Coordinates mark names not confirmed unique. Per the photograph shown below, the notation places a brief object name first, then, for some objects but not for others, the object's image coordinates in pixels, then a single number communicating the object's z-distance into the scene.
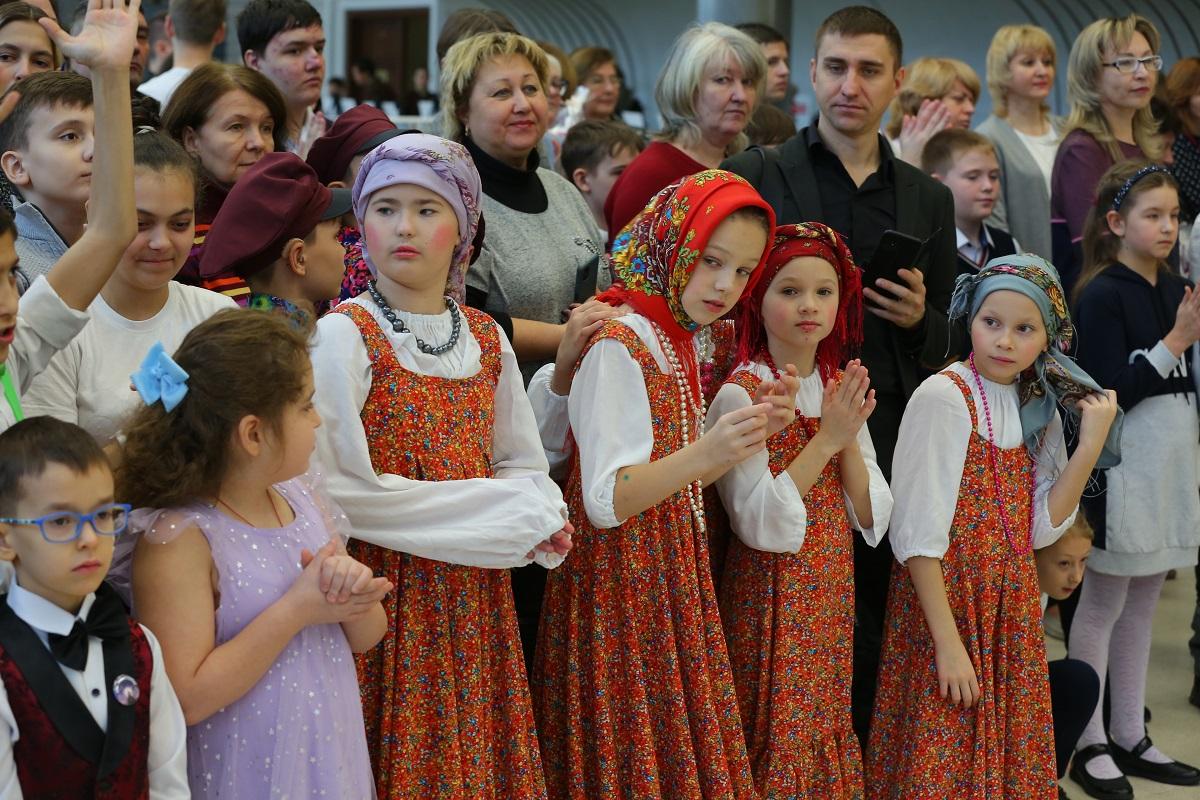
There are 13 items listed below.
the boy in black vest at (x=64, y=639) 1.71
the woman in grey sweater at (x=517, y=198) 3.09
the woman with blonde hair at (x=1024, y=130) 4.87
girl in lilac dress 1.94
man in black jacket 3.18
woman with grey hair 3.64
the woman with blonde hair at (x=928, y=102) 4.77
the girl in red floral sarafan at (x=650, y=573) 2.55
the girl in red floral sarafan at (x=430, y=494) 2.23
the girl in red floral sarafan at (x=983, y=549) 2.94
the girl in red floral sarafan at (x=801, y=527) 2.75
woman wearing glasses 4.57
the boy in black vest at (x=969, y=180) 4.23
